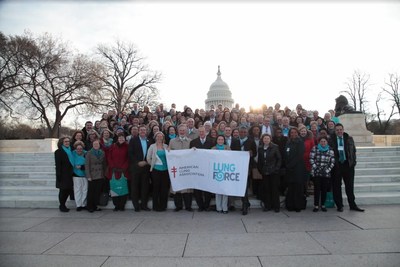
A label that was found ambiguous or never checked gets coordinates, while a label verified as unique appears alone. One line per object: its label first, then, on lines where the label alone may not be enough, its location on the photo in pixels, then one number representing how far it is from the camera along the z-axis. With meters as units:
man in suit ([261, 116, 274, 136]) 8.57
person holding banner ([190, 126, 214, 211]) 7.32
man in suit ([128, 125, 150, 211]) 7.39
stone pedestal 17.58
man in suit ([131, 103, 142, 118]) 12.62
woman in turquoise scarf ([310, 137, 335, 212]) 6.87
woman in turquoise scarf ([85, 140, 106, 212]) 7.37
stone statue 18.09
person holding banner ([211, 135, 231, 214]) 7.08
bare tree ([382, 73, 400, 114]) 43.77
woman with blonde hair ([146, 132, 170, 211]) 7.32
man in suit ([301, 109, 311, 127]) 10.56
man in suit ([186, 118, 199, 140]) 8.40
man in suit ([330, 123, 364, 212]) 6.99
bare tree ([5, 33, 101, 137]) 32.62
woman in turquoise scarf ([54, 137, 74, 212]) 7.43
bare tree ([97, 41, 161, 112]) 41.00
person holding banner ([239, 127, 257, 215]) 6.95
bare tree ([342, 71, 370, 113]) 47.59
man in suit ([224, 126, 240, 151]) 7.33
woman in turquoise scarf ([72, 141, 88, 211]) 7.50
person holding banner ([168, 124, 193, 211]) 7.36
